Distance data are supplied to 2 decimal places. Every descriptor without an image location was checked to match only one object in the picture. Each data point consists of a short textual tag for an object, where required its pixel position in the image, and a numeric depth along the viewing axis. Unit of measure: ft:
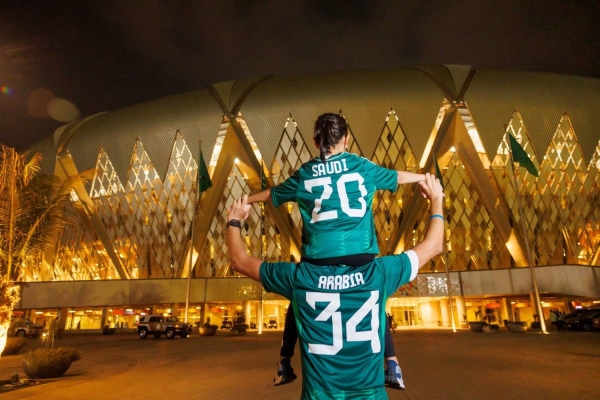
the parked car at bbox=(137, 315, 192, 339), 103.91
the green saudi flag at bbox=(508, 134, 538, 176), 92.46
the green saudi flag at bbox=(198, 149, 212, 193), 111.34
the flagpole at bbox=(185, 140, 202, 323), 111.75
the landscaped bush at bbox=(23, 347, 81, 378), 34.32
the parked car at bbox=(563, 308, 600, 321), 98.63
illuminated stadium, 135.64
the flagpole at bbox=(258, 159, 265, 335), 108.21
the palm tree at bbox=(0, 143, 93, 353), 33.40
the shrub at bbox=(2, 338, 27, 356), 61.00
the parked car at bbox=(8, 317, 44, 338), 116.47
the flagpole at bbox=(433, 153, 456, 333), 96.35
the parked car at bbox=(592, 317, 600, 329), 92.58
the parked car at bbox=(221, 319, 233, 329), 144.87
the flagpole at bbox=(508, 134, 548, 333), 85.07
